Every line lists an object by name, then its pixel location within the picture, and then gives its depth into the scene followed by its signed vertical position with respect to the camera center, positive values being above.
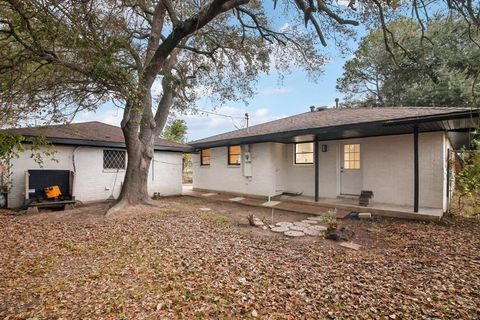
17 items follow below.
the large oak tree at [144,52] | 3.85 +2.79
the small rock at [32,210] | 7.29 -1.42
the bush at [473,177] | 5.41 -0.29
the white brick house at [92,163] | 8.13 +0.03
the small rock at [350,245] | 4.62 -1.59
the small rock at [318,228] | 5.84 -1.57
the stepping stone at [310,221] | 6.68 -1.58
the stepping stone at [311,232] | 5.49 -1.58
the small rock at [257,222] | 6.21 -1.55
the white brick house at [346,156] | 7.09 +0.33
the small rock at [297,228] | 5.84 -1.57
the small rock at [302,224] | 6.21 -1.57
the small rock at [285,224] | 6.21 -1.57
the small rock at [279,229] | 5.78 -1.58
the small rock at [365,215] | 6.95 -1.47
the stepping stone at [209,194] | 11.62 -1.49
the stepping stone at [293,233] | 5.39 -1.58
